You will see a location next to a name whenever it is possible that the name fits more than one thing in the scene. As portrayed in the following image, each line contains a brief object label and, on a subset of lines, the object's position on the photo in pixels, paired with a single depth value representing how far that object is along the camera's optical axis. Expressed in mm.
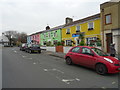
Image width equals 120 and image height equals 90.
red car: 4965
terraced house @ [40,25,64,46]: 23591
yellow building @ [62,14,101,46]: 15133
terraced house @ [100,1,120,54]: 11602
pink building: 32644
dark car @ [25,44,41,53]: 15383
